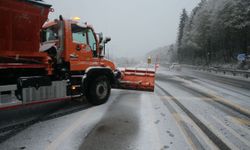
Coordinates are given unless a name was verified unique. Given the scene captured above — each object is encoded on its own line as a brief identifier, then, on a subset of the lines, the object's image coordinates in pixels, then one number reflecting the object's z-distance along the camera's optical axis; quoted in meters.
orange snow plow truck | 4.75
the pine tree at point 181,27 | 68.31
